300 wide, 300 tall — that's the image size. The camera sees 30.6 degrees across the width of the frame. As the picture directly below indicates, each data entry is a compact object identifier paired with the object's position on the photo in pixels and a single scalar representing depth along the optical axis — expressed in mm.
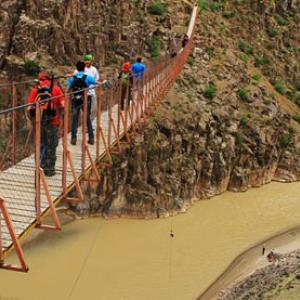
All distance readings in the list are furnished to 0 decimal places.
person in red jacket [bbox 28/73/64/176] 7008
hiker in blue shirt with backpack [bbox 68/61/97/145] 8789
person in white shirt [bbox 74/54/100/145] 9234
